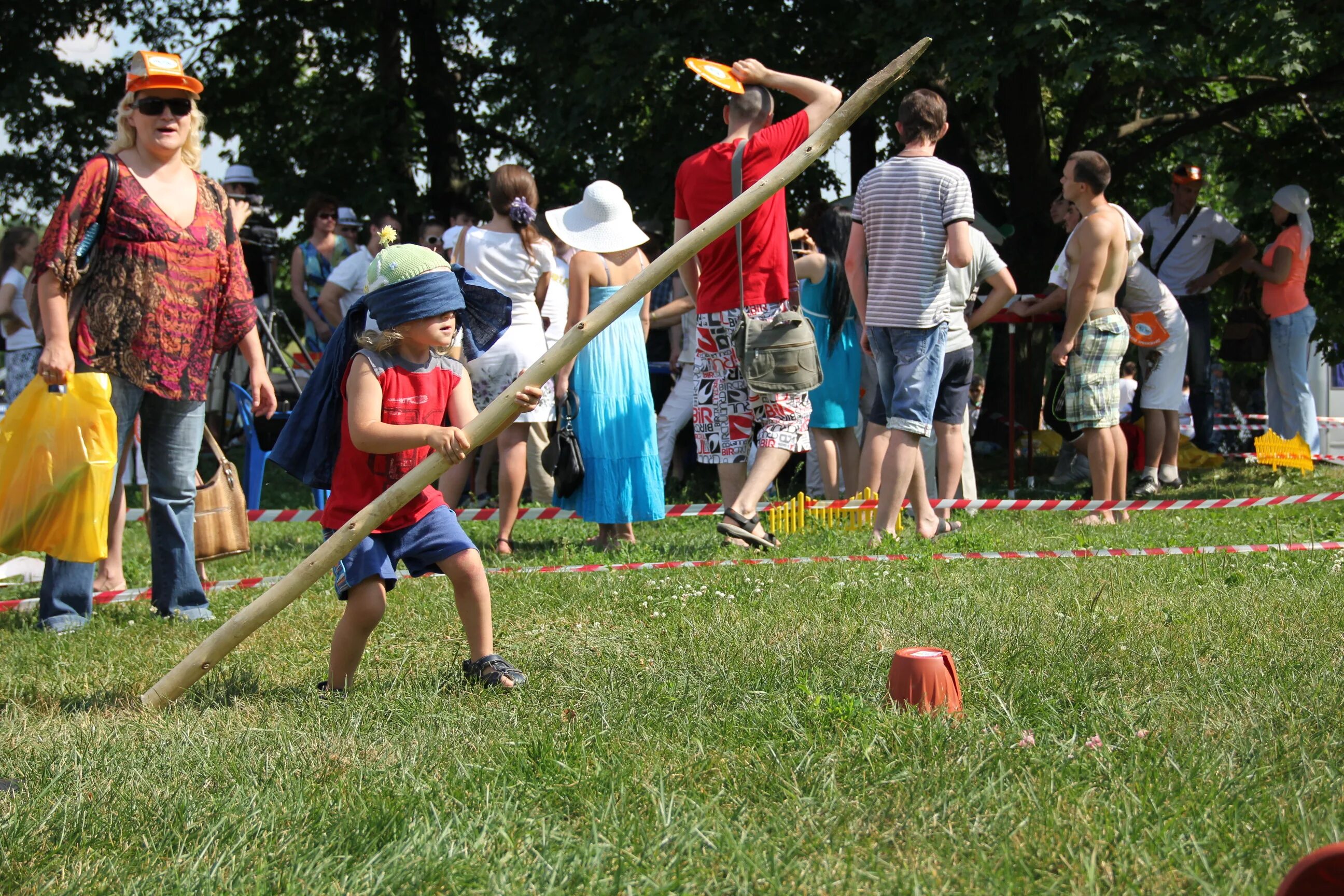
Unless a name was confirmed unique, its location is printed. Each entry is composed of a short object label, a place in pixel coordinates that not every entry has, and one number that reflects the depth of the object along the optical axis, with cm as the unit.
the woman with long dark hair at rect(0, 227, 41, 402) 916
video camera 945
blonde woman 504
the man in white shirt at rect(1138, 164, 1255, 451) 1046
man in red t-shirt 631
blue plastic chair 864
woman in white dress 715
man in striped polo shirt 647
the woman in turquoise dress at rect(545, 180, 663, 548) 682
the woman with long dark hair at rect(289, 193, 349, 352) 1035
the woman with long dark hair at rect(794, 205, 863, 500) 816
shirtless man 713
